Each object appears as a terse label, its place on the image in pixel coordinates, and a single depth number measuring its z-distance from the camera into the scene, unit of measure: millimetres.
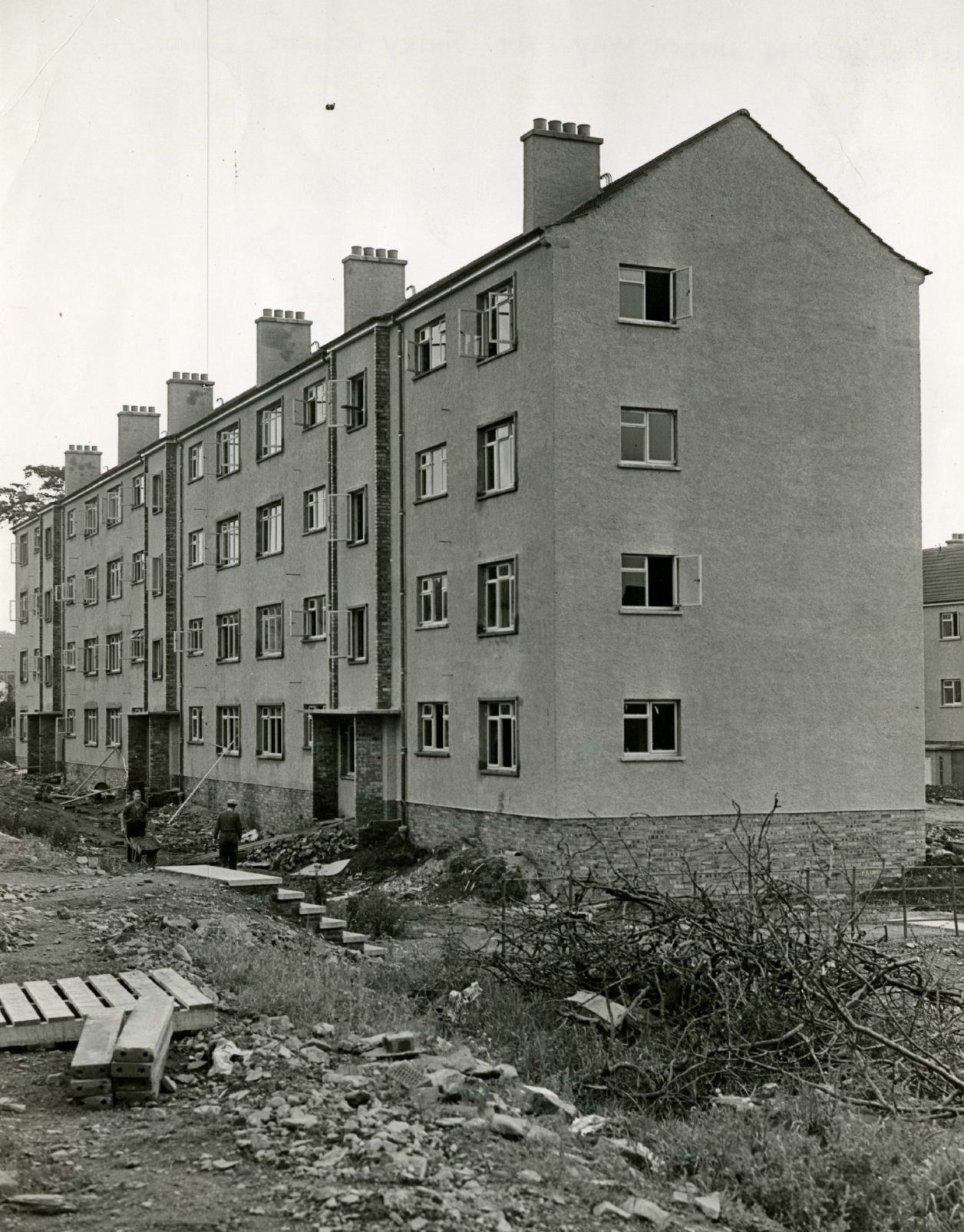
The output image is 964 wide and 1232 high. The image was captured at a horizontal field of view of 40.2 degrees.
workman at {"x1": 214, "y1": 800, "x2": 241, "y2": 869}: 24938
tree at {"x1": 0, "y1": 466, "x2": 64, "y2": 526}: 72375
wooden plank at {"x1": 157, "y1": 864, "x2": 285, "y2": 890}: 18406
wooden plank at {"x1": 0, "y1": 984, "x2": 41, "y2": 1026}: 9297
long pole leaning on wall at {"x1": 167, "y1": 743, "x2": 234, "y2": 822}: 38781
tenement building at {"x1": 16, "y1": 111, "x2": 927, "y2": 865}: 24188
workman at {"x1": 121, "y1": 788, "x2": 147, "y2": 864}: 26328
